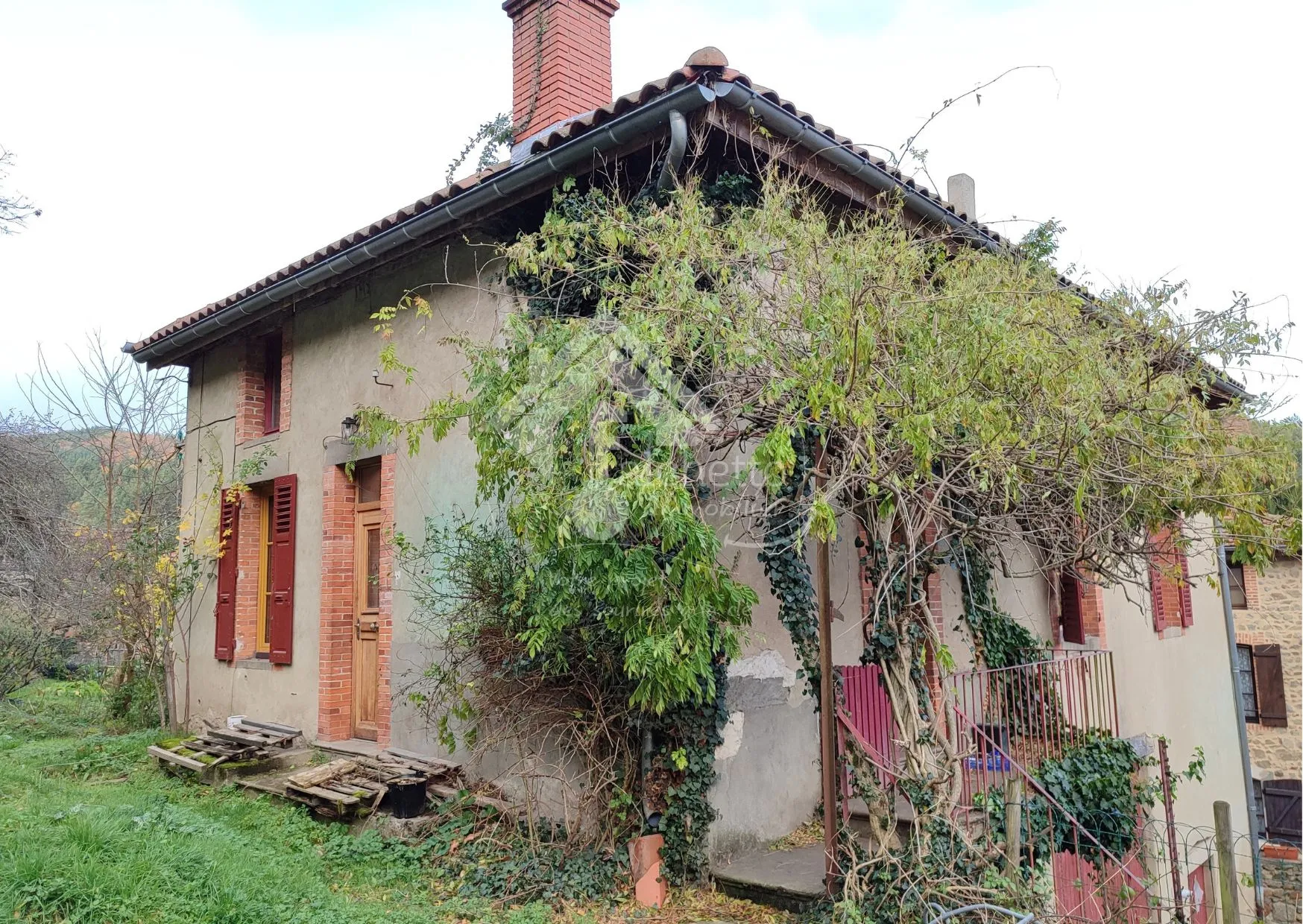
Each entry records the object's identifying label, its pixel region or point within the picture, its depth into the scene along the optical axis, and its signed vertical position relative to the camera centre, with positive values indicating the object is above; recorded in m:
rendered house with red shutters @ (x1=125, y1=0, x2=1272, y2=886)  5.85 +0.98
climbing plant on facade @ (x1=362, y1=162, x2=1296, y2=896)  4.37 +0.83
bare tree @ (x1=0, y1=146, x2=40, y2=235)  9.18 +3.98
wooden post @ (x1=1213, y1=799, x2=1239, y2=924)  5.73 -1.91
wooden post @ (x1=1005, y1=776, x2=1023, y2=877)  4.70 -1.28
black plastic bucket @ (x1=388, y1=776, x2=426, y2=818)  6.10 -1.39
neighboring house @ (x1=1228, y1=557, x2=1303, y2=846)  17.22 -2.29
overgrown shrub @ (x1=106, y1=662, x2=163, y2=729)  10.26 -1.19
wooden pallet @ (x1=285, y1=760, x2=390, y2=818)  6.24 -1.38
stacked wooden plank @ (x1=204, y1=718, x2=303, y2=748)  7.78 -1.24
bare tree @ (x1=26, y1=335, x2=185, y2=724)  10.20 +1.74
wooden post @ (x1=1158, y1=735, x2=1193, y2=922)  5.54 -1.78
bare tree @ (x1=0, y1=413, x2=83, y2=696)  10.78 +0.41
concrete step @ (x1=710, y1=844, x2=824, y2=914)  5.09 -1.75
